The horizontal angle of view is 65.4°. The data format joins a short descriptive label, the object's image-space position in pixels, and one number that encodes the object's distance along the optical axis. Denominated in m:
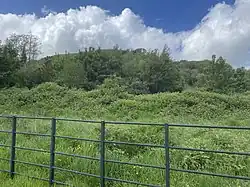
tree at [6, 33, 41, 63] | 27.57
